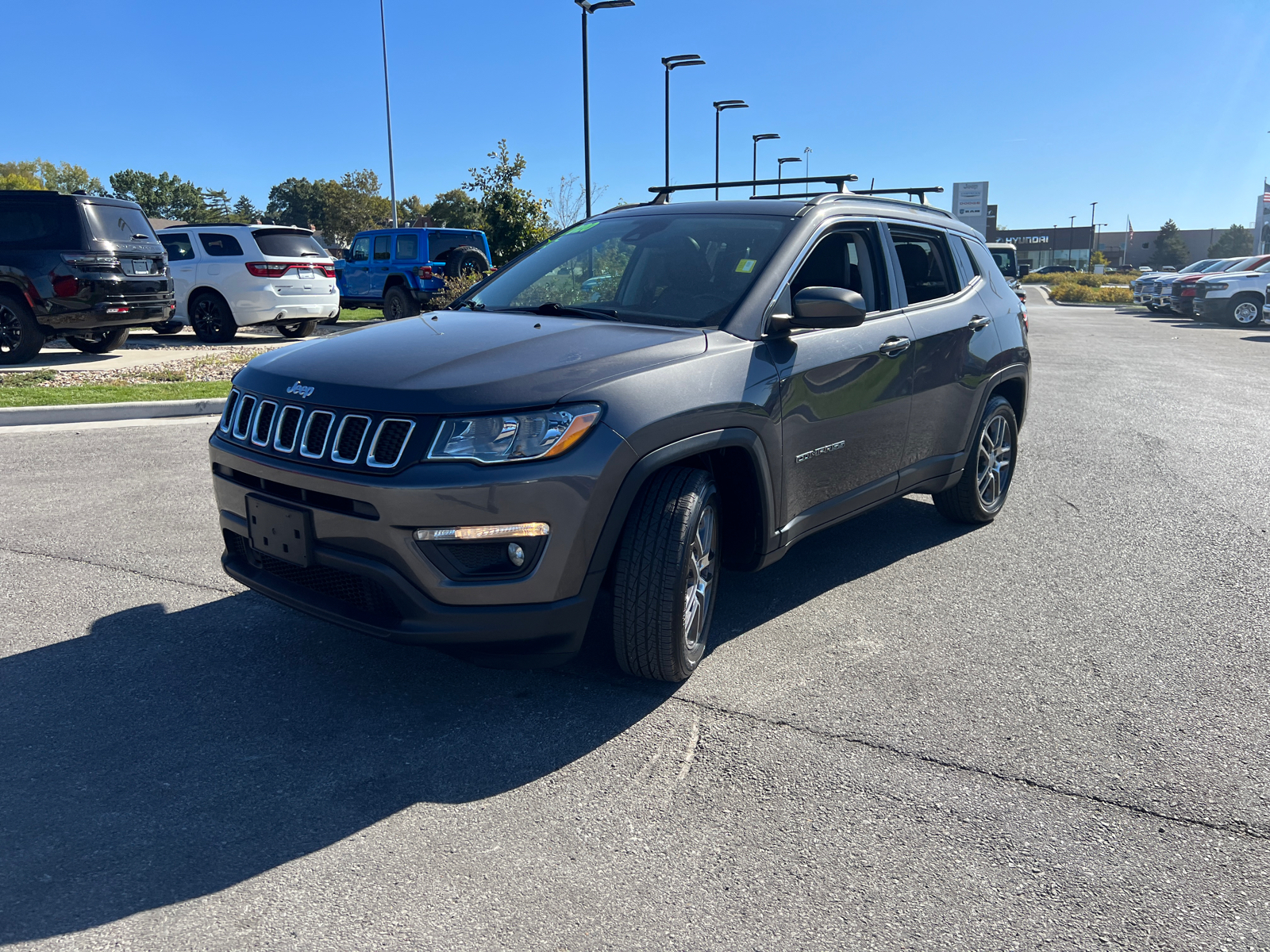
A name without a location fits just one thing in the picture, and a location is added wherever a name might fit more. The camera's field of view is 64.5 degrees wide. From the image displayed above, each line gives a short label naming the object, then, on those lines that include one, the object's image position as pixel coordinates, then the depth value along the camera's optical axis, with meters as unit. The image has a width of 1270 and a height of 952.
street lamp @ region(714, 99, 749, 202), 34.09
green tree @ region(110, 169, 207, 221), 93.62
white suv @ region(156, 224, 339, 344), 15.33
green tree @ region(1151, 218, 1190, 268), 113.44
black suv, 11.49
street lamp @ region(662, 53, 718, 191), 27.97
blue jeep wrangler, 19.19
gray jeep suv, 2.95
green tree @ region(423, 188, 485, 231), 69.88
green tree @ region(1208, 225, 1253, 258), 118.00
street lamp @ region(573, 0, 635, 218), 21.14
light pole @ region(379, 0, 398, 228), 42.25
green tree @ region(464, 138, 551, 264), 24.67
